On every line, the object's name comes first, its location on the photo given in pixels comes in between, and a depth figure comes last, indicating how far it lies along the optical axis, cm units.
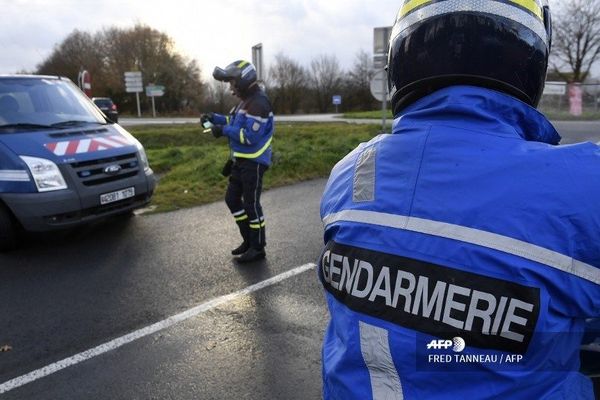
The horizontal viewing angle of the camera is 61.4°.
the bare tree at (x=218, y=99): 5034
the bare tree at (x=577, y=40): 3712
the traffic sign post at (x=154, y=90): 4603
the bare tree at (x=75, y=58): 5851
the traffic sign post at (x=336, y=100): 5194
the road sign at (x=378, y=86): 1273
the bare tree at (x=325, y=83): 6338
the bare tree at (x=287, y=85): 6109
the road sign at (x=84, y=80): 1496
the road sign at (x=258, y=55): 1098
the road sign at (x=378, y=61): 1344
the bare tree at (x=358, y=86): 6094
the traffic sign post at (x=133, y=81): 4125
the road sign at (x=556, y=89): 2619
